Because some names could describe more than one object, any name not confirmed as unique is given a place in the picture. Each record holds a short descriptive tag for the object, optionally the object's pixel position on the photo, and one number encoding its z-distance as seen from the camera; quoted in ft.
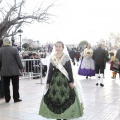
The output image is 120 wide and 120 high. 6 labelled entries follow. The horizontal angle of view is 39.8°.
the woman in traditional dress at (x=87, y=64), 24.89
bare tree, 49.26
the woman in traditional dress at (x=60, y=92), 9.94
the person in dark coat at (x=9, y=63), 14.02
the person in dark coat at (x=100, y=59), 20.77
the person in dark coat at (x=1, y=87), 15.36
